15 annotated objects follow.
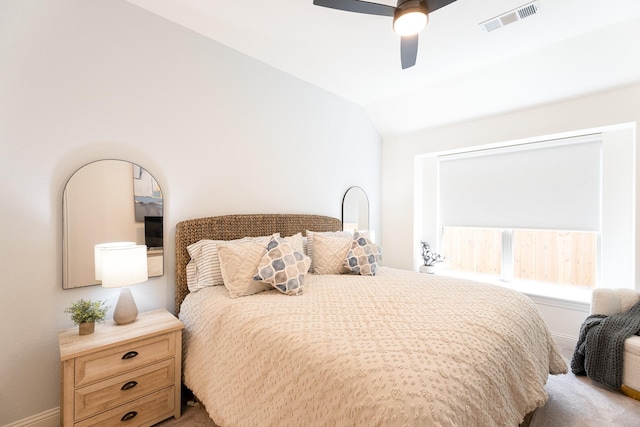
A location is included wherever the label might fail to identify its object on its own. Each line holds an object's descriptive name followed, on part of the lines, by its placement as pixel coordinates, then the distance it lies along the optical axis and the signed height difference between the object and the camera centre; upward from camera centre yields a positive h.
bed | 1.01 -0.60
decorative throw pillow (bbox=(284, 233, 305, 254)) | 2.58 -0.27
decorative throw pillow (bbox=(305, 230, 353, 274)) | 2.77 -0.32
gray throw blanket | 2.20 -1.05
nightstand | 1.50 -0.92
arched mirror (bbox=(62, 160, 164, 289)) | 1.85 -0.02
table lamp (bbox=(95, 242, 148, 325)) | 1.70 -0.36
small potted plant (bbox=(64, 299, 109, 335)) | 1.68 -0.61
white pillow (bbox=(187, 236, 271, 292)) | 2.18 -0.42
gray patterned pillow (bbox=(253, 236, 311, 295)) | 2.03 -0.41
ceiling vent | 2.10 +1.49
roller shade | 3.09 +0.32
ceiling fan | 1.74 +1.26
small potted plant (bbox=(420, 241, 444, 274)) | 3.94 -0.66
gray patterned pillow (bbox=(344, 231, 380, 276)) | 2.66 -0.44
